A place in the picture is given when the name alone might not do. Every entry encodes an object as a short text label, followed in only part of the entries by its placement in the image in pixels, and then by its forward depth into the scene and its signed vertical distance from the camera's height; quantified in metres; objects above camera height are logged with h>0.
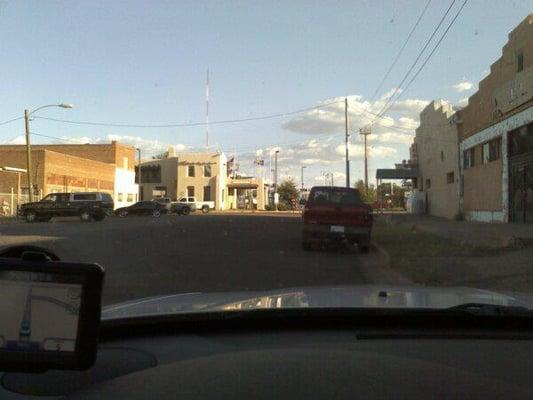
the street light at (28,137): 39.22 +4.31
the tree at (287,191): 107.06 +2.17
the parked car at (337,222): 16.45 -0.51
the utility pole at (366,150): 61.69 +5.67
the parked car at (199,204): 68.19 -0.10
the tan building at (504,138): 22.92 +2.83
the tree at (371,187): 104.21 +3.02
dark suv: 38.50 -0.25
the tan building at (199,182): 81.38 +2.92
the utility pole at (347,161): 49.28 +3.43
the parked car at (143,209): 53.83 -0.52
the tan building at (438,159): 35.78 +2.92
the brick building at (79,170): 52.53 +3.34
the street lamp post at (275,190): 87.38 +2.08
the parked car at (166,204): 55.31 -0.08
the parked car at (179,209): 58.12 -0.56
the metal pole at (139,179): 77.72 +3.21
